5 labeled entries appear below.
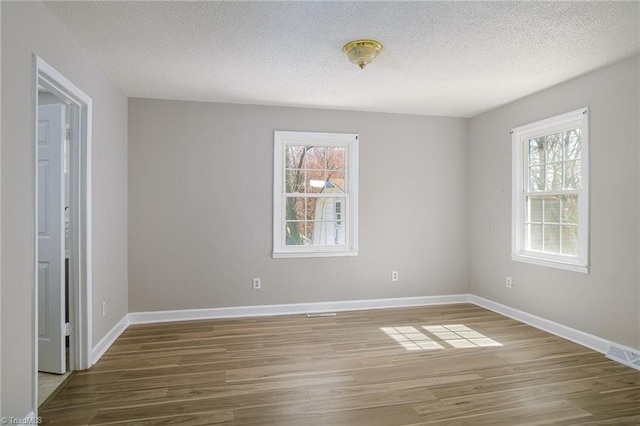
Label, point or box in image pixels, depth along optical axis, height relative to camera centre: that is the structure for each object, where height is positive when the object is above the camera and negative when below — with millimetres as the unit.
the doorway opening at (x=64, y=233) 2564 -144
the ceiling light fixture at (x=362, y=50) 2566 +1202
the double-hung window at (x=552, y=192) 3260 +195
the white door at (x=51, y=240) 2557 -195
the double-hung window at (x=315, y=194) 4234 +224
